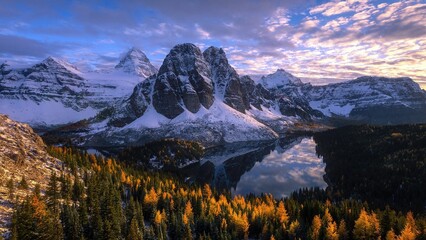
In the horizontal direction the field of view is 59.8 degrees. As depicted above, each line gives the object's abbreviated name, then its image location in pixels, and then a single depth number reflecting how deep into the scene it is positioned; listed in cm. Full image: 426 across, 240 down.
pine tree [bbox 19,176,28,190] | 9400
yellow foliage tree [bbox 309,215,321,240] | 10731
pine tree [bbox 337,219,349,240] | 11331
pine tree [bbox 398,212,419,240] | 10338
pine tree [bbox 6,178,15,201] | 8686
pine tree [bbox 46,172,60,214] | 9041
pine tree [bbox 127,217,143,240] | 8962
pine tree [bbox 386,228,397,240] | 10537
